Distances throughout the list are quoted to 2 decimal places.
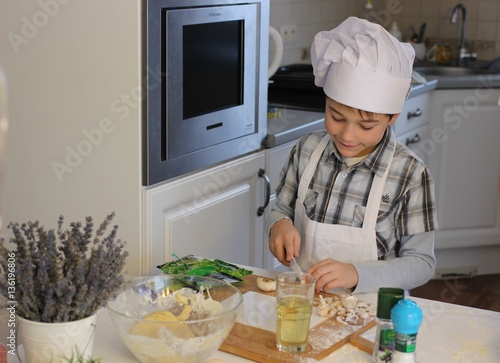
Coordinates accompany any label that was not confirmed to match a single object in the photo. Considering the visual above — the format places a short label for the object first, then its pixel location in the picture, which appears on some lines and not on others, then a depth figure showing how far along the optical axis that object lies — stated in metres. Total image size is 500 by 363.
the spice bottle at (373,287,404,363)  1.07
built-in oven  1.96
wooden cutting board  1.19
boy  1.62
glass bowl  1.10
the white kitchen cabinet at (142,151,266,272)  2.04
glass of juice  1.20
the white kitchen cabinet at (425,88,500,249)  3.62
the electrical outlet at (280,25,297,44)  3.58
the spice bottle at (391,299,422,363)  1.01
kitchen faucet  4.09
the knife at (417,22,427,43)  4.21
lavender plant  1.02
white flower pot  1.04
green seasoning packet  1.48
